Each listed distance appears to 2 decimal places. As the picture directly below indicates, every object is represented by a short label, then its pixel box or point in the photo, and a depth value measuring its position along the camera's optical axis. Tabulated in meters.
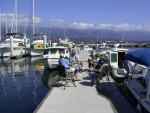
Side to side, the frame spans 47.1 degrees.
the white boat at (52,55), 15.68
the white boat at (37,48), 29.43
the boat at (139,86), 5.57
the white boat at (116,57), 11.67
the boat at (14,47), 27.54
